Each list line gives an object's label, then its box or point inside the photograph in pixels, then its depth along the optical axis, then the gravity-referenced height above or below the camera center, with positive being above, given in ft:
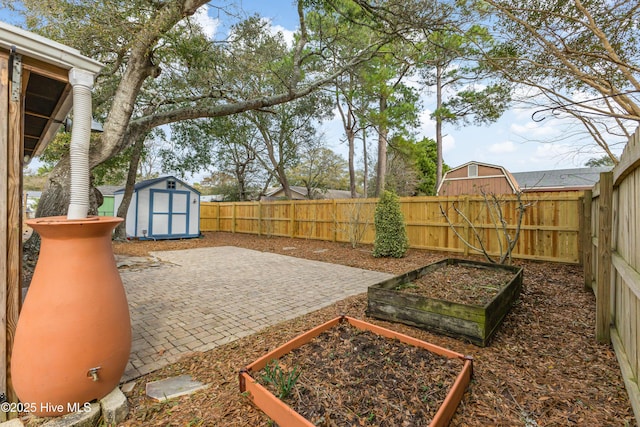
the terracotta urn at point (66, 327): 4.77 -2.12
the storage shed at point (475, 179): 57.16 +8.57
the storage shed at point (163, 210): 35.91 +0.00
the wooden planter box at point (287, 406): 4.85 -3.46
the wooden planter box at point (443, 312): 8.13 -3.07
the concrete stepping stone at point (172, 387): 6.14 -4.10
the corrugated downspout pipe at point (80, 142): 5.75 +1.39
